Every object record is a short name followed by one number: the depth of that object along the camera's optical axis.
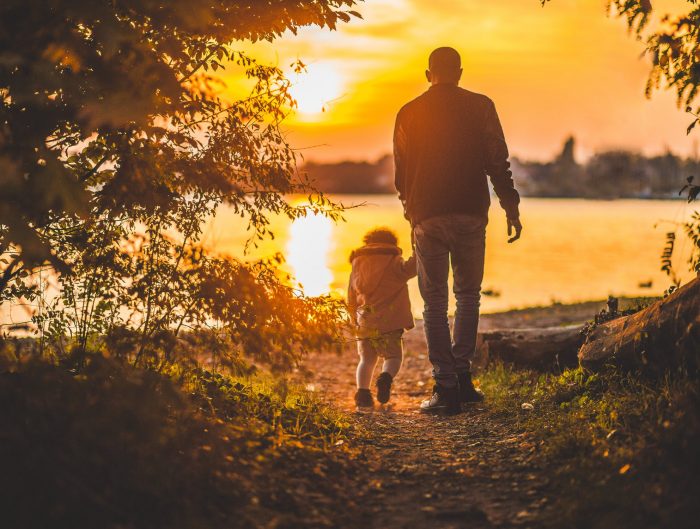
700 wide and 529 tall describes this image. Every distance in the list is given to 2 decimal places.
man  5.82
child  7.11
